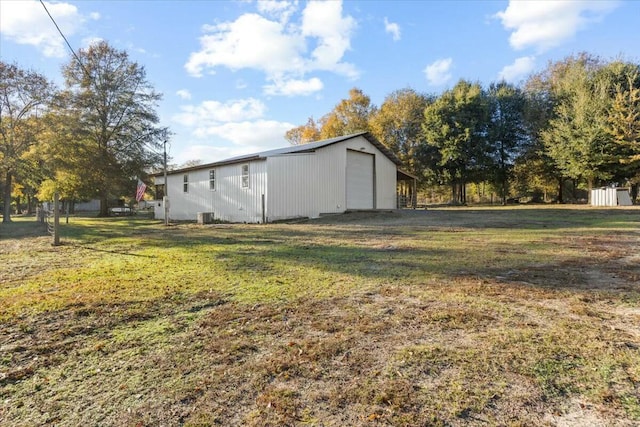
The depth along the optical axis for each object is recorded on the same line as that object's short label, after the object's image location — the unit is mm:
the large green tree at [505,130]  33625
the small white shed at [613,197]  22609
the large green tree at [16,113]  18938
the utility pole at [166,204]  17672
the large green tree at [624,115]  23516
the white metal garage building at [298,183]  17547
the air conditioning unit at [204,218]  18781
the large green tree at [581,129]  24969
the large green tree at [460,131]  33031
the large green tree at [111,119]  26500
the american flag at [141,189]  18053
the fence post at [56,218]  9273
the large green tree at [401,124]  37812
